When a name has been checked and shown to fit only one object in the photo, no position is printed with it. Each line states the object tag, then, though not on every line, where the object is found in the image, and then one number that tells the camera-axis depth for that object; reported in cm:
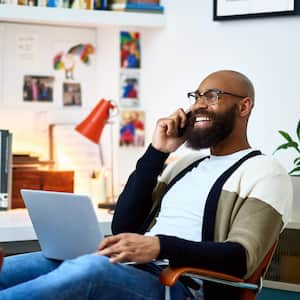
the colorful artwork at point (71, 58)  381
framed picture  327
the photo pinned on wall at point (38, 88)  375
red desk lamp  354
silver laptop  235
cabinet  354
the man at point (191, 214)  220
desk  298
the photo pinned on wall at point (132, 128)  377
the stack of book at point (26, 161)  358
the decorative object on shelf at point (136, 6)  363
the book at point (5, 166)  343
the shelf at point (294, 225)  293
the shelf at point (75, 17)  346
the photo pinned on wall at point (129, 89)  377
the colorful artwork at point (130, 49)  375
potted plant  297
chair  219
